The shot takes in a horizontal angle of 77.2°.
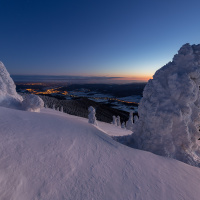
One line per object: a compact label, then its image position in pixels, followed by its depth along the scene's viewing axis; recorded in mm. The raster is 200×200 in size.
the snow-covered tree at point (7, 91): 8820
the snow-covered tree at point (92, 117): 21250
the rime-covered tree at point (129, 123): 36544
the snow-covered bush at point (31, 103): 9523
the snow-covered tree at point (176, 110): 6070
